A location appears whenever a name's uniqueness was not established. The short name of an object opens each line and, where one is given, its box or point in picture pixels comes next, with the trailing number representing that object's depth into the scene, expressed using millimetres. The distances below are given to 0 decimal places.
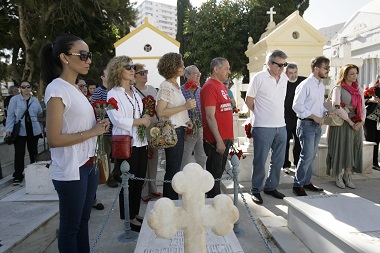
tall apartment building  156625
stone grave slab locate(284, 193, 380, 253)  2539
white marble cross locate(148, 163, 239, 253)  1571
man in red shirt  3781
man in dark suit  5883
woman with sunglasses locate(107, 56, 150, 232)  3342
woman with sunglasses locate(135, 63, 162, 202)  4400
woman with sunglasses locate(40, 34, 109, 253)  2076
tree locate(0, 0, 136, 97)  15852
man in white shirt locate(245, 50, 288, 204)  4207
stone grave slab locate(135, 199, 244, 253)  2592
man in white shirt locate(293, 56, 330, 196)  4637
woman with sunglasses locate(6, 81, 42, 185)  5852
